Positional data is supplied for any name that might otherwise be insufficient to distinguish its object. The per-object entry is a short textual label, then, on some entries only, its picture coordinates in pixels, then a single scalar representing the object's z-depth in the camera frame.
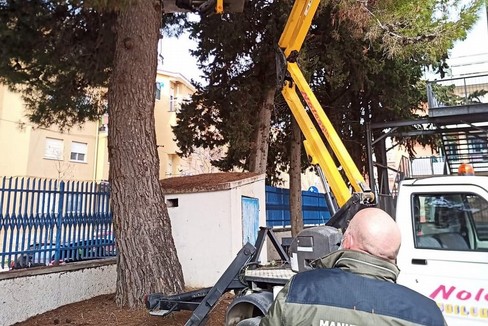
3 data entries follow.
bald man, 1.52
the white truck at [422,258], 3.66
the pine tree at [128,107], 5.57
